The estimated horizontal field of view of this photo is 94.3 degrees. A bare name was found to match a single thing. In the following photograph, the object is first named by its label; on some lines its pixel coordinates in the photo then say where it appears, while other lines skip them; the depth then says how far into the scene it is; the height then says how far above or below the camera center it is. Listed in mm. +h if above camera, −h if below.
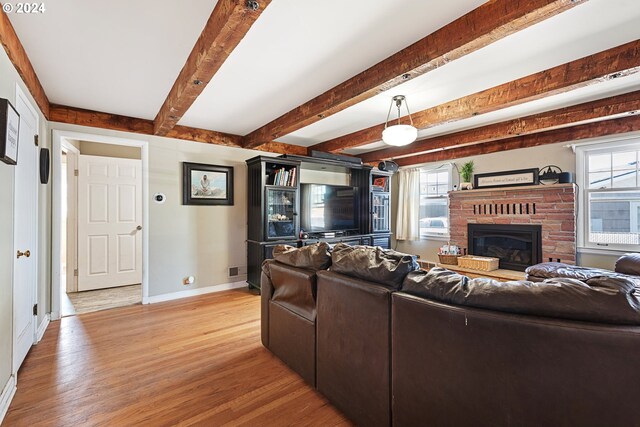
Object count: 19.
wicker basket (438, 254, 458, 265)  4766 -747
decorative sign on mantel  4349 +540
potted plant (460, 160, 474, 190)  5023 +656
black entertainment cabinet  4273 +94
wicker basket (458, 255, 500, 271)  4406 -747
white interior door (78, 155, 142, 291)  4375 -143
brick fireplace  4066 +36
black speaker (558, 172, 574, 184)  4004 +482
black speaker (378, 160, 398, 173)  5129 +825
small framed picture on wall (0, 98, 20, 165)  1674 +478
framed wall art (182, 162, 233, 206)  4148 +416
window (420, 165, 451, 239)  5613 +221
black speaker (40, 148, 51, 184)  2912 +479
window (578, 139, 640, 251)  3779 +236
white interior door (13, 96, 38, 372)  2139 -175
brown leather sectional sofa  946 -523
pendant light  2840 +761
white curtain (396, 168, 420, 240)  5973 +165
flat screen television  4887 +95
